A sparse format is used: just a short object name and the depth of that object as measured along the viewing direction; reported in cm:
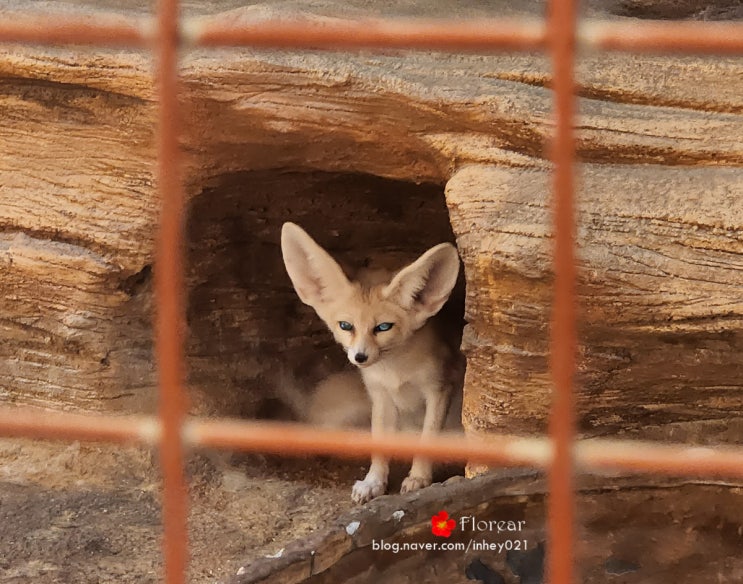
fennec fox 205
